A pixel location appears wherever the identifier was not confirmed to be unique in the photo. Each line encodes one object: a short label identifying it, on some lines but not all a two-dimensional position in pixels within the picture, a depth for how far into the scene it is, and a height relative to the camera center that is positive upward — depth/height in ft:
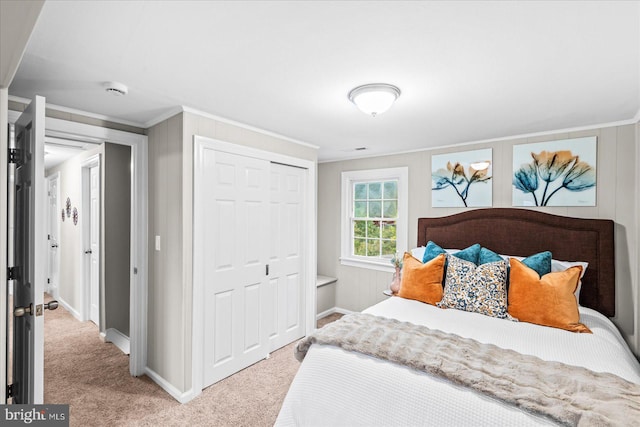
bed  4.28 -2.65
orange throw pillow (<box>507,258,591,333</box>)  7.19 -2.07
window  13.28 -0.21
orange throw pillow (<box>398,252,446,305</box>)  8.82 -2.01
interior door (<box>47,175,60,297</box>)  16.60 -1.22
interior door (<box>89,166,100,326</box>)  12.64 -1.42
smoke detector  6.40 +2.58
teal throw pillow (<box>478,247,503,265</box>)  9.07 -1.33
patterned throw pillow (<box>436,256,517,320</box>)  7.98 -2.05
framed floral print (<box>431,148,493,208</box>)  11.03 +1.21
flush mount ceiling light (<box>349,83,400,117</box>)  6.46 +2.43
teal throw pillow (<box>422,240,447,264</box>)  10.09 -1.31
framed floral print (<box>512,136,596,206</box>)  9.29 +1.22
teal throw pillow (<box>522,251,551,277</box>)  8.29 -1.37
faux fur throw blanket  4.08 -2.53
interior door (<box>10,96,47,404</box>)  5.05 -0.75
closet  8.51 -1.30
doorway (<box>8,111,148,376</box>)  9.12 -1.31
